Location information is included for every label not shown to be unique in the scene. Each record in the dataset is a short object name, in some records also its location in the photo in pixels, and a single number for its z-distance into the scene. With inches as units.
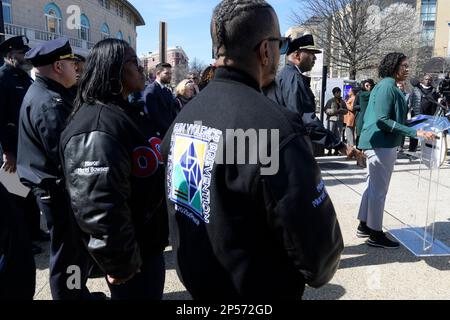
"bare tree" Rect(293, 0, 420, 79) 919.7
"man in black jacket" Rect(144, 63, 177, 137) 224.4
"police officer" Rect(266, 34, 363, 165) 149.6
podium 151.2
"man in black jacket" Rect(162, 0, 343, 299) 48.6
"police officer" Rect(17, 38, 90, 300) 110.9
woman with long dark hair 72.9
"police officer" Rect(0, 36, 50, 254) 167.9
